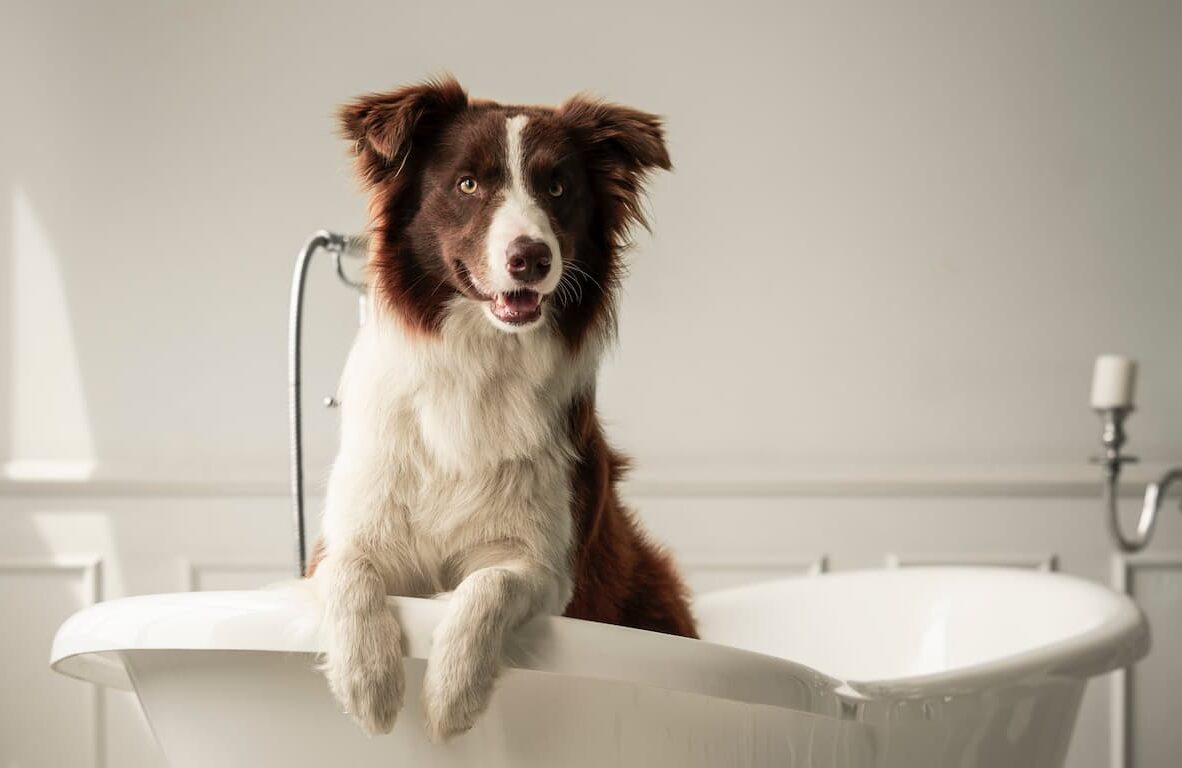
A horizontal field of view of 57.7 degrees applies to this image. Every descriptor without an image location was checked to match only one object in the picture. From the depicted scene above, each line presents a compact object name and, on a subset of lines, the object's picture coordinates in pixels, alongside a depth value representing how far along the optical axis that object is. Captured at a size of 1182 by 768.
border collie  1.44
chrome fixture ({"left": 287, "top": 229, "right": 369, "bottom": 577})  1.98
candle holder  2.62
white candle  2.54
